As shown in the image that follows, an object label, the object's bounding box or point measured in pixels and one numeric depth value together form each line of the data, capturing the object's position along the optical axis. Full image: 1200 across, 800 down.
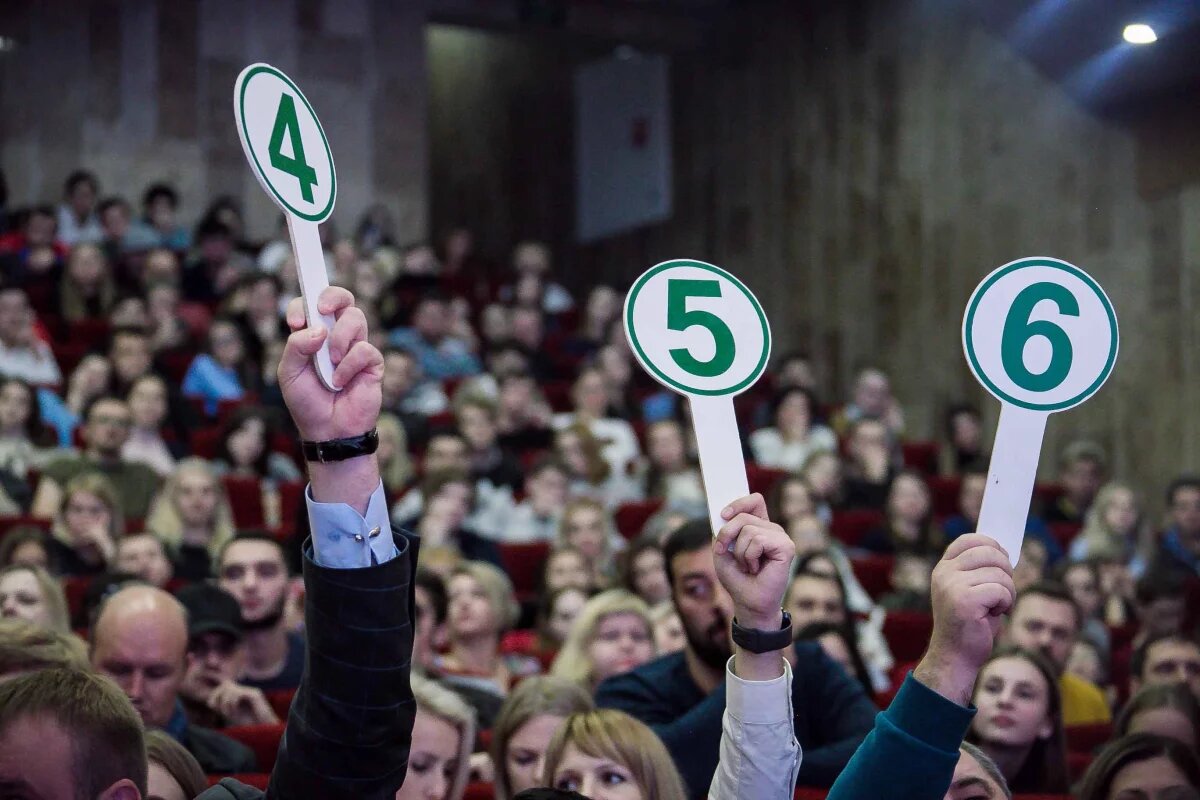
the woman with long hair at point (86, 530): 3.76
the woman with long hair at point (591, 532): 4.27
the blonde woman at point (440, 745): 2.10
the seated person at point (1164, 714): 2.57
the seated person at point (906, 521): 4.88
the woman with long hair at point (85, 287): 6.03
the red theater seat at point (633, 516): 4.78
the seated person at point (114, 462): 4.32
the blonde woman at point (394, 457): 4.67
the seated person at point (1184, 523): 4.89
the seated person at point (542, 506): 4.77
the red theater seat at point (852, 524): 4.96
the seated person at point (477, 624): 3.29
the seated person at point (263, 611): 3.06
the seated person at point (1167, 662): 3.09
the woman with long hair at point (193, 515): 4.02
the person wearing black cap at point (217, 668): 2.73
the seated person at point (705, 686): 2.11
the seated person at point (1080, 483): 5.59
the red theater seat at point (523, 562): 4.41
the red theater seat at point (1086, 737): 2.97
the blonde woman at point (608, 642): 2.97
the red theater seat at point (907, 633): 3.99
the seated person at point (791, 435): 5.67
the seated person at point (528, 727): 2.20
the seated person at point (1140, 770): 2.10
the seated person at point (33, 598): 2.76
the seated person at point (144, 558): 3.40
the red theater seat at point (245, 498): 4.54
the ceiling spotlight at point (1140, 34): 4.45
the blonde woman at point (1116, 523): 5.02
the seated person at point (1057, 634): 3.30
